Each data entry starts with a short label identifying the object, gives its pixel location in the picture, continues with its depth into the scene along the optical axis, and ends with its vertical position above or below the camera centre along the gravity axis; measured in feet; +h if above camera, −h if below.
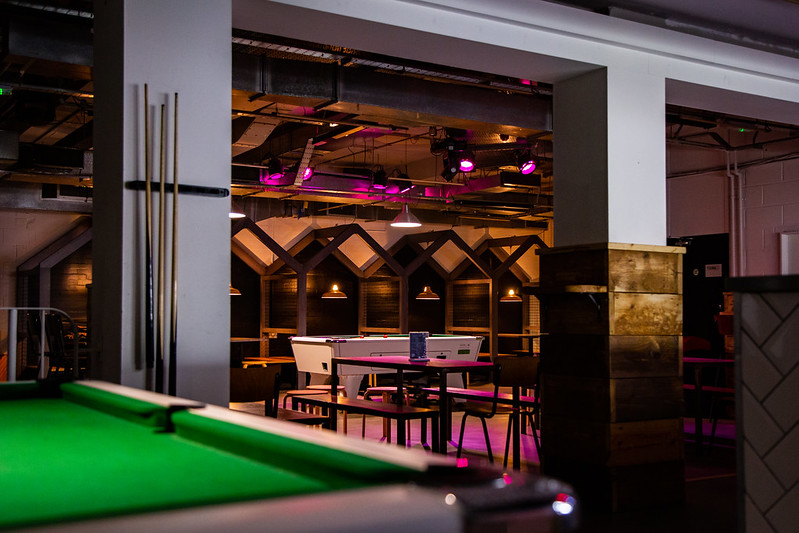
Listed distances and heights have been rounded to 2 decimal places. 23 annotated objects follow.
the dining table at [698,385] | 24.88 -2.71
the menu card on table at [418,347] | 23.61 -1.50
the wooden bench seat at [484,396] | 22.63 -2.84
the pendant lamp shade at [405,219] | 35.12 +3.08
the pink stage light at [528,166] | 32.47 +4.87
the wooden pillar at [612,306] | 17.37 -0.27
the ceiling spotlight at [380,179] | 36.65 +4.95
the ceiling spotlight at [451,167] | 29.37 +4.38
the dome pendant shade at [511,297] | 50.16 -0.24
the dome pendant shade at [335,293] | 48.06 +0.03
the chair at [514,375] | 21.77 -2.13
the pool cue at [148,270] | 13.29 +0.38
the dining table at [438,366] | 21.30 -1.91
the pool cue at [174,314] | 13.37 -0.32
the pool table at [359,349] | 33.47 -2.34
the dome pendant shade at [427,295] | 48.49 -0.10
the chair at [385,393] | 25.41 -3.68
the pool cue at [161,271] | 13.28 +0.36
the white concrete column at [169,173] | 13.58 +2.01
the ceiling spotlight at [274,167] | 33.81 +5.04
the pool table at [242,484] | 4.41 -1.19
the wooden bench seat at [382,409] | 20.17 -2.87
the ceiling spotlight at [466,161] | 31.09 +4.90
